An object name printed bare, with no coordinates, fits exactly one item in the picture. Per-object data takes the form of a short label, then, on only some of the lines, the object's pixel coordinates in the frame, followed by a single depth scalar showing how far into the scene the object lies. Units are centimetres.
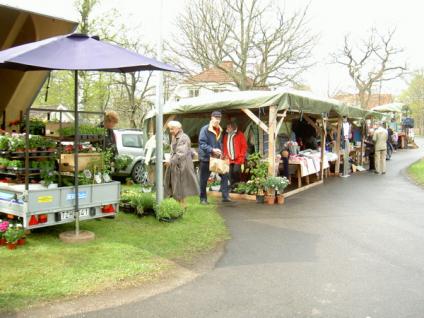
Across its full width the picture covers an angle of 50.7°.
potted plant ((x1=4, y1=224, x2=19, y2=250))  577
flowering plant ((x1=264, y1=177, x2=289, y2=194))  972
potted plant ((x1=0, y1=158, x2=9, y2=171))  613
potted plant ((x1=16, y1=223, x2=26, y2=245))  584
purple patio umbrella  523
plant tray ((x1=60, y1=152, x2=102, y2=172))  633
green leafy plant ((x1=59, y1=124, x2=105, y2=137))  616
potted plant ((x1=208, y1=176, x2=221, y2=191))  1105
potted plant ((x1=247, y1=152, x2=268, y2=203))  998
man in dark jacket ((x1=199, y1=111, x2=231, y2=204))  938
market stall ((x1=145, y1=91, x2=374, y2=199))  992
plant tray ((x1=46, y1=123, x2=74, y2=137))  625
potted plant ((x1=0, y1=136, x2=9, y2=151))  598
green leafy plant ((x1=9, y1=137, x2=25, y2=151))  589
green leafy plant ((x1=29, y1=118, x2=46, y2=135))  641
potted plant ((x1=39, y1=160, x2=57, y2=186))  605
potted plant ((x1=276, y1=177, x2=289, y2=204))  972
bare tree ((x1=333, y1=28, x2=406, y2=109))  5072
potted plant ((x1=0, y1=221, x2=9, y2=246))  589
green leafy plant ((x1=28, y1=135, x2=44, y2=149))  594
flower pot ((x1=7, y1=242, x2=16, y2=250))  579
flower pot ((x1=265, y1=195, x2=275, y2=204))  988
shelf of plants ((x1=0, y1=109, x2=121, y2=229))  582
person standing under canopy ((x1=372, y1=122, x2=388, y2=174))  1600
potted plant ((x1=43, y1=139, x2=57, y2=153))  607
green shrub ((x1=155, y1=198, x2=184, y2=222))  755
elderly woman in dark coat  816
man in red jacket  1039
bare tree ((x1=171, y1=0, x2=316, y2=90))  2702
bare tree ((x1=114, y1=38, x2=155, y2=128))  3369
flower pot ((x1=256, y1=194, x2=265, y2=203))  997
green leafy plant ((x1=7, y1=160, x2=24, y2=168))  599
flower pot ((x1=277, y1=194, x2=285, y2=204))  992
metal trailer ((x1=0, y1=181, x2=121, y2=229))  572
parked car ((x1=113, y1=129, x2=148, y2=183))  1312
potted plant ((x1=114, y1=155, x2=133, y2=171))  1235
